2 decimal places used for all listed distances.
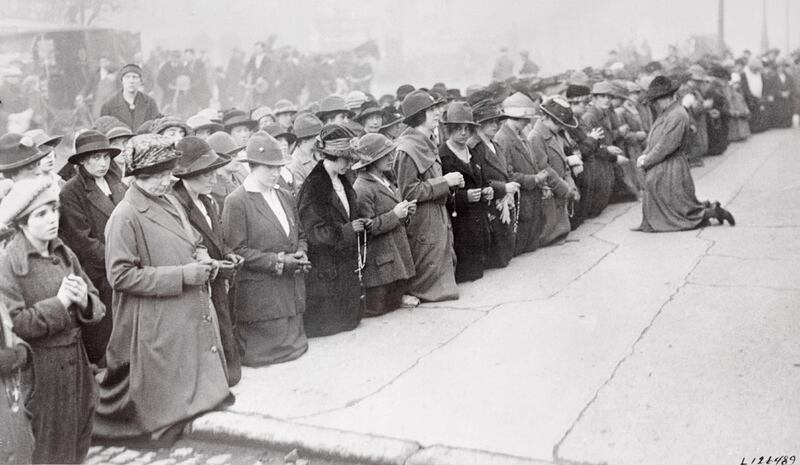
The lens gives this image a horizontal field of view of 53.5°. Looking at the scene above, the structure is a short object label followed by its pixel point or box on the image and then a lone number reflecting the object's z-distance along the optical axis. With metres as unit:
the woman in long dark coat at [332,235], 6.75
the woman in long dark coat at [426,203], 7.78
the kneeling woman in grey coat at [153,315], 5.03
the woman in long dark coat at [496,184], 8.89
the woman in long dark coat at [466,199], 8.26
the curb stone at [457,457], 4.43
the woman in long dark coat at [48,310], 4.40
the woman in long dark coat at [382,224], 7.29
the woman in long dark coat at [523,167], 9.49
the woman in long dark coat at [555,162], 10.03
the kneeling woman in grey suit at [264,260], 6.22
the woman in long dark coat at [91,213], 6.13
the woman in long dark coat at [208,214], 5.73
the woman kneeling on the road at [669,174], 10.04
